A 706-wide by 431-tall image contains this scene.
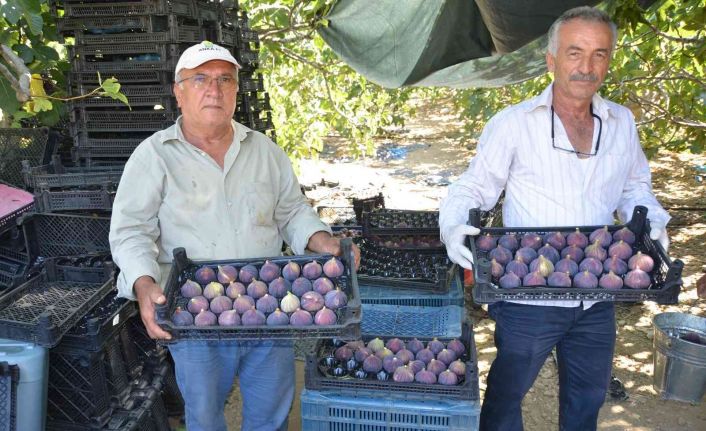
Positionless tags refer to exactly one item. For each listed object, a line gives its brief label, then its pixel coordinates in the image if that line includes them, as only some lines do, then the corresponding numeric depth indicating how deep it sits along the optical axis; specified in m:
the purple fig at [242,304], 2.07
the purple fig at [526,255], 2.25
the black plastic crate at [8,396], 2.38
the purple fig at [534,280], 2.12
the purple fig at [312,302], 2.06
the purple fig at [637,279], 2.07
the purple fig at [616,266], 2.15
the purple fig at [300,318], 1.97
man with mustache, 2.29
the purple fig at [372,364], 2.64
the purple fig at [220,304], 2.07
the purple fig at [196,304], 2.07
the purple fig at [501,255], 2.25
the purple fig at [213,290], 2.15
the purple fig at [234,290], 2.16
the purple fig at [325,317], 1.97
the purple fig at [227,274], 2.22
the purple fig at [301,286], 2.18
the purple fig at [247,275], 2.25
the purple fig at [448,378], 2.50
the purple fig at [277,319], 1.98
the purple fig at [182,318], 1.99
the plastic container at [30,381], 2.49
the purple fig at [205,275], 2.22
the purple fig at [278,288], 2.19
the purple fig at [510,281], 2.12
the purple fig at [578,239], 2.30
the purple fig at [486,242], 2.33
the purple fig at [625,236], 2.29
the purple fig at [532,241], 2.33
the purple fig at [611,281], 2.08
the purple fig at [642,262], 2.13
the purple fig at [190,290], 2.14
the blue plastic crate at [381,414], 2.42
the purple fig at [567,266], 2.18
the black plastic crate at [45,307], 2.52
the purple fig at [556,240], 2.31
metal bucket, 3.64
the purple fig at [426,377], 2.52
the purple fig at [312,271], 2.28
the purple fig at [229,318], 1.99
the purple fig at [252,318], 1.99
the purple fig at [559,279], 2.11
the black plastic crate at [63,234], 3.35
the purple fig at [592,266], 2.17
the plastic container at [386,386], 2.47
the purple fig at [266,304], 2.09
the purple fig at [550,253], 2.25
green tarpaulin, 3.04
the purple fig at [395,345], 2.85
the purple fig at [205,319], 2.00
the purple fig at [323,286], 2.16
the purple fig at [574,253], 2.25
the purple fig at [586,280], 2.10
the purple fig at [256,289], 2.17
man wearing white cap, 2.22
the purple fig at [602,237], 2.29
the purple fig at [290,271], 2.28
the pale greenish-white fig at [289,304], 2.07
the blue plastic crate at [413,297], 3.62
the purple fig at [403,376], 2.53
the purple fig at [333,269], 2.27
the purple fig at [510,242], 2.34
